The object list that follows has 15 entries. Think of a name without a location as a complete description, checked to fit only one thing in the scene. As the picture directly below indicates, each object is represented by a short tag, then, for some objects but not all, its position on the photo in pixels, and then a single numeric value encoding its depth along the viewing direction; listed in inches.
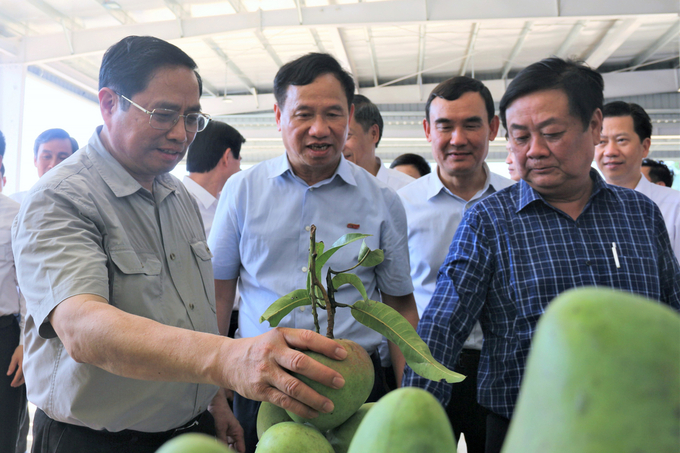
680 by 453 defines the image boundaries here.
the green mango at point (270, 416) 32.8
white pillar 303.6
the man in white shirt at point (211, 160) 142.4
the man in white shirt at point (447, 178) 94.6
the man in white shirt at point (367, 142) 143.2
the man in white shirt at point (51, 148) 157.9
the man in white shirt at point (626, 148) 127.0
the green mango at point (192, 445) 10.5
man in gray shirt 35.9
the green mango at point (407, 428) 15.4
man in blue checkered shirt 59.6
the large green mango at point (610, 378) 9.3
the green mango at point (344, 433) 30.8
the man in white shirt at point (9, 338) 117.8
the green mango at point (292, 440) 26.1
